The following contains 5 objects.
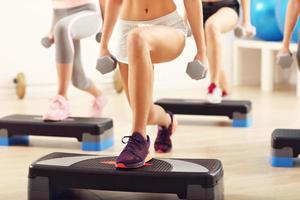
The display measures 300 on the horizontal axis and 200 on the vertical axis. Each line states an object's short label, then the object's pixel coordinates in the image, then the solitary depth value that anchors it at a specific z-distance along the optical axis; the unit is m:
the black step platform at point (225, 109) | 5.17
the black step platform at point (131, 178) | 2.80
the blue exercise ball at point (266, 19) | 7.18
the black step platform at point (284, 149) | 3.72
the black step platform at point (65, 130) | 4.28
